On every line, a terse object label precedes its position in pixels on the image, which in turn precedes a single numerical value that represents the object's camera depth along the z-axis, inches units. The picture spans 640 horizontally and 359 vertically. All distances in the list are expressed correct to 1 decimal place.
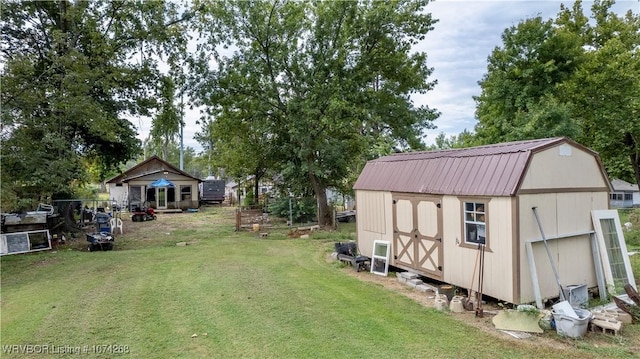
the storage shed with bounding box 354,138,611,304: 226.2
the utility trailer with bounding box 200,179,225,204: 1198.0
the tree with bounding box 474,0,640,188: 574.9
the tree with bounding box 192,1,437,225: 561.3
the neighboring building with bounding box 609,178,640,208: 1239.8
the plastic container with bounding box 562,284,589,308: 233.0
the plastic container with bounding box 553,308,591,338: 191.0
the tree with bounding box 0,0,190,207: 363.6
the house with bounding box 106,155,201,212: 944.3
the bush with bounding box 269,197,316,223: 690.2
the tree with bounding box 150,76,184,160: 585.9
